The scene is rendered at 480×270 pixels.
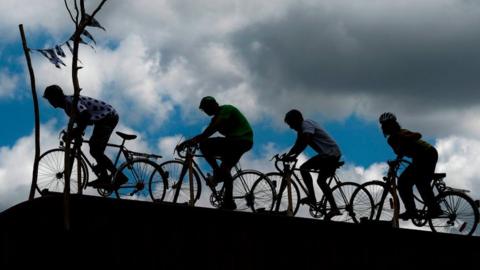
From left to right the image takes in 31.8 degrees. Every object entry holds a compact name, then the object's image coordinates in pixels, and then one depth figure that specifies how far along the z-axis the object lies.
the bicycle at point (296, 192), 15.47
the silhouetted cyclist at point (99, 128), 14.68
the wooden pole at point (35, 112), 13.23
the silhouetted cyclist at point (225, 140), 14.20
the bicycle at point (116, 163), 15.06
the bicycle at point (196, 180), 15.05
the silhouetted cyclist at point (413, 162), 14.66
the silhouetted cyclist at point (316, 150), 14.75
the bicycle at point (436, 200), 14.98
